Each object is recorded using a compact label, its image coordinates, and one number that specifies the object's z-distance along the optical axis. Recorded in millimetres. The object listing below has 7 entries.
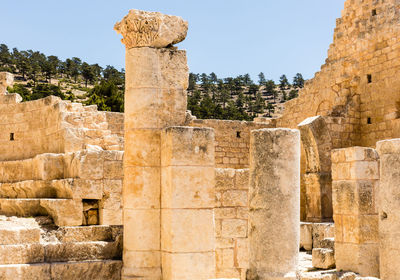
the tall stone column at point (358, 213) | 8203
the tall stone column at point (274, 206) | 5902
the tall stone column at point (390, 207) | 6923
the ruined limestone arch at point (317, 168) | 13250
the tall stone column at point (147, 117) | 5973
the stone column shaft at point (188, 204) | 5688
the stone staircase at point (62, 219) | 5679
